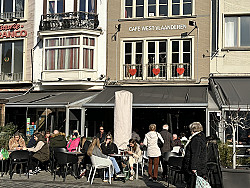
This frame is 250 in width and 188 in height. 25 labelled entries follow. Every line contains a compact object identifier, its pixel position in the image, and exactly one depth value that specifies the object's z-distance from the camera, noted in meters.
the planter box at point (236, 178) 8.46
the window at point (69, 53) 20.17
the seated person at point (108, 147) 12.23
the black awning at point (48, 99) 17.67
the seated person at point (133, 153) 11.68
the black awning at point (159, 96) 16.58
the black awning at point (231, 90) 15.88
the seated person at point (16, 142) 13.45
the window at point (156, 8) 19.56
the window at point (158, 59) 19.30
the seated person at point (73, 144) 13.43
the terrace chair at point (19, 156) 11.84
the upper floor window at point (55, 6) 20.95
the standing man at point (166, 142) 12.45
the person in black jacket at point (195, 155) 7.69
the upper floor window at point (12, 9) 21.74
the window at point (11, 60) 21.70
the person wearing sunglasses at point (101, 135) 15.73
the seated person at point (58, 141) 13.35
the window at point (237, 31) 18.92
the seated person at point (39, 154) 12.46
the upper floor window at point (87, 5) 20.52
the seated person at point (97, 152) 11.17
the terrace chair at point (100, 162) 11.17
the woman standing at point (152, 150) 11.38
